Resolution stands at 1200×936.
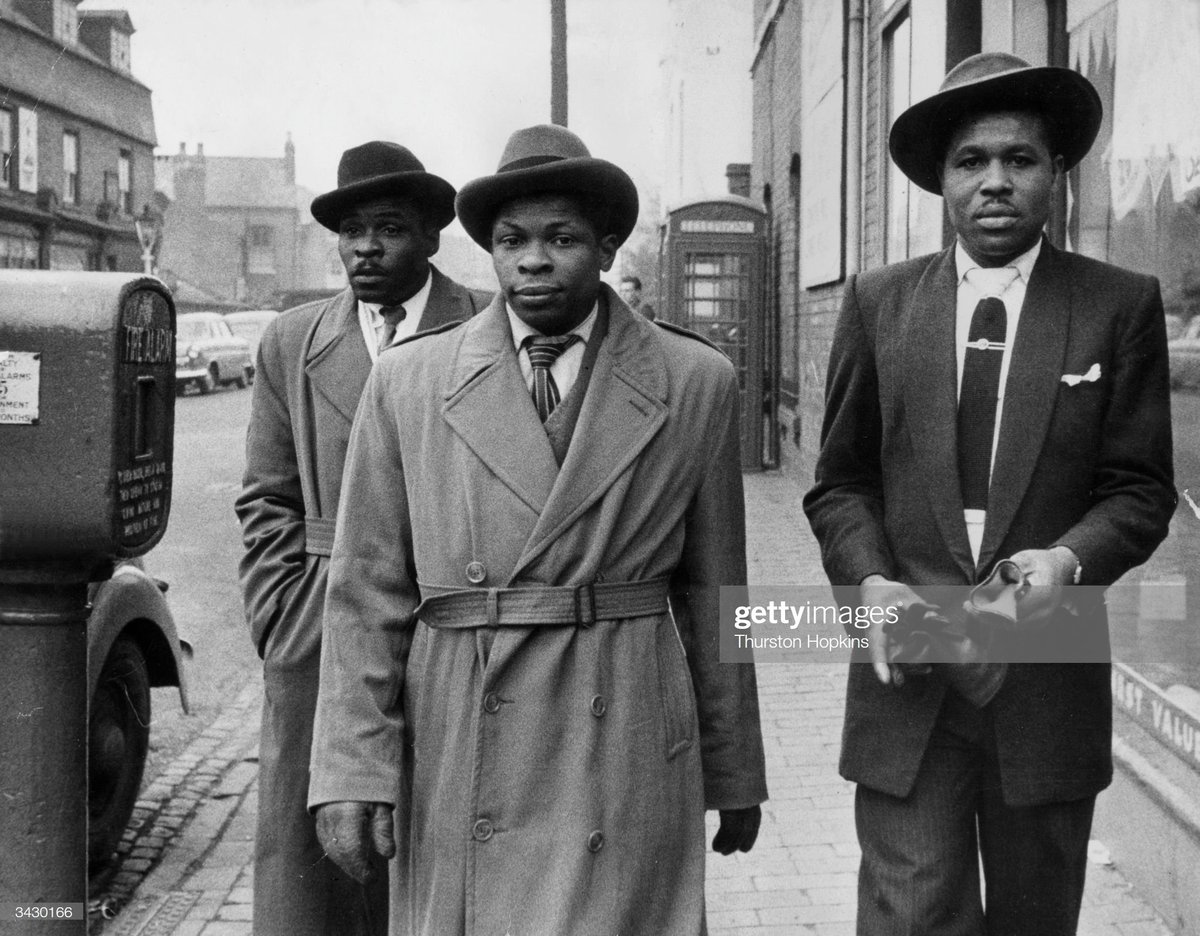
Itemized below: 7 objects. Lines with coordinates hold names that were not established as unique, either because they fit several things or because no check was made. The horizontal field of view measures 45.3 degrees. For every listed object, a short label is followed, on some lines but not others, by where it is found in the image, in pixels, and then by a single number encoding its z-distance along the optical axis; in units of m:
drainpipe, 9.74
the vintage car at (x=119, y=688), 4.58
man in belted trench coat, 2.55
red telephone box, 14.89
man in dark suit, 2.62
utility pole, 9.16
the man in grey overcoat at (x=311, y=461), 3.60
